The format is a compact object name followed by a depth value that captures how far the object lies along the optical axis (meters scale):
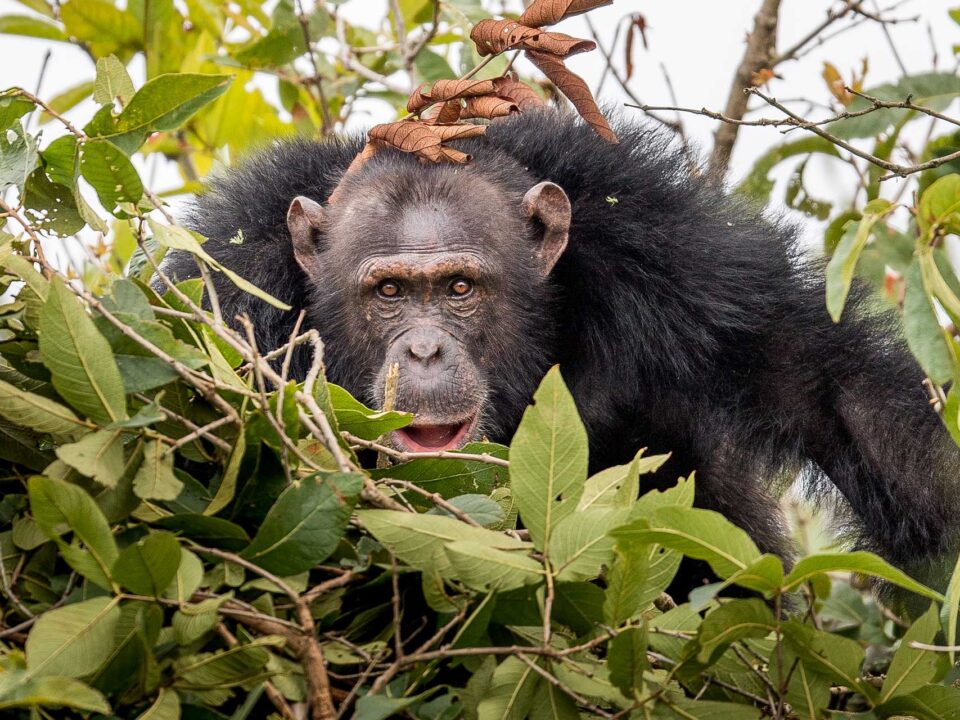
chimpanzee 9.10
